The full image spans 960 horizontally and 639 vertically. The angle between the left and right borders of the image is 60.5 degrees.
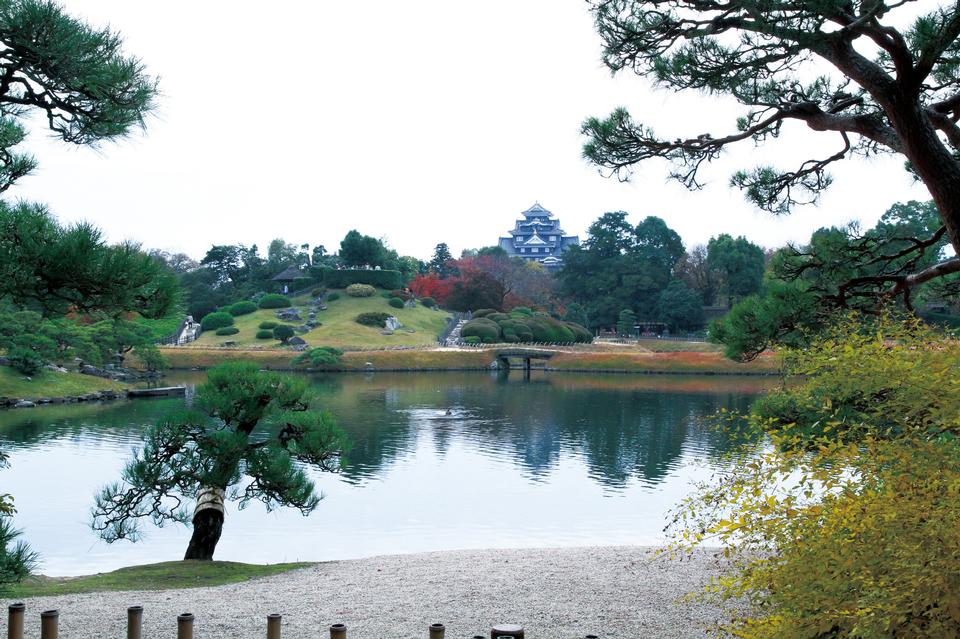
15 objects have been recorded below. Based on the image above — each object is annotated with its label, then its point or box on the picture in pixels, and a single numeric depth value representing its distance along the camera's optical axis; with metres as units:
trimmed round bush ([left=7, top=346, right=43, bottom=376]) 25.33
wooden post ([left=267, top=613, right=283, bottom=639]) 3.90
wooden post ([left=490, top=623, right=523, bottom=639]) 3.54
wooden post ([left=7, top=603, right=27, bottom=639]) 3.93
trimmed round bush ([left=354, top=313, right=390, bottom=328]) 48.66
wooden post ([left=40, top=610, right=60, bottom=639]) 3.92
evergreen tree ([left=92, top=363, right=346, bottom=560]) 8.70
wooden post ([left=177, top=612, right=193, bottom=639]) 3.86
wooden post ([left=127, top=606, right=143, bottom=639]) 4.03
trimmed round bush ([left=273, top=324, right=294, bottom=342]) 44.03
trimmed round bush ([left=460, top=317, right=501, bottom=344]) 46.41
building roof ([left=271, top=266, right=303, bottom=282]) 57.37
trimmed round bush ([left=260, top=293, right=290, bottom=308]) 51.25
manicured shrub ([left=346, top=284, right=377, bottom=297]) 53.84
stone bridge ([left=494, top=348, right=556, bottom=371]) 41.94
